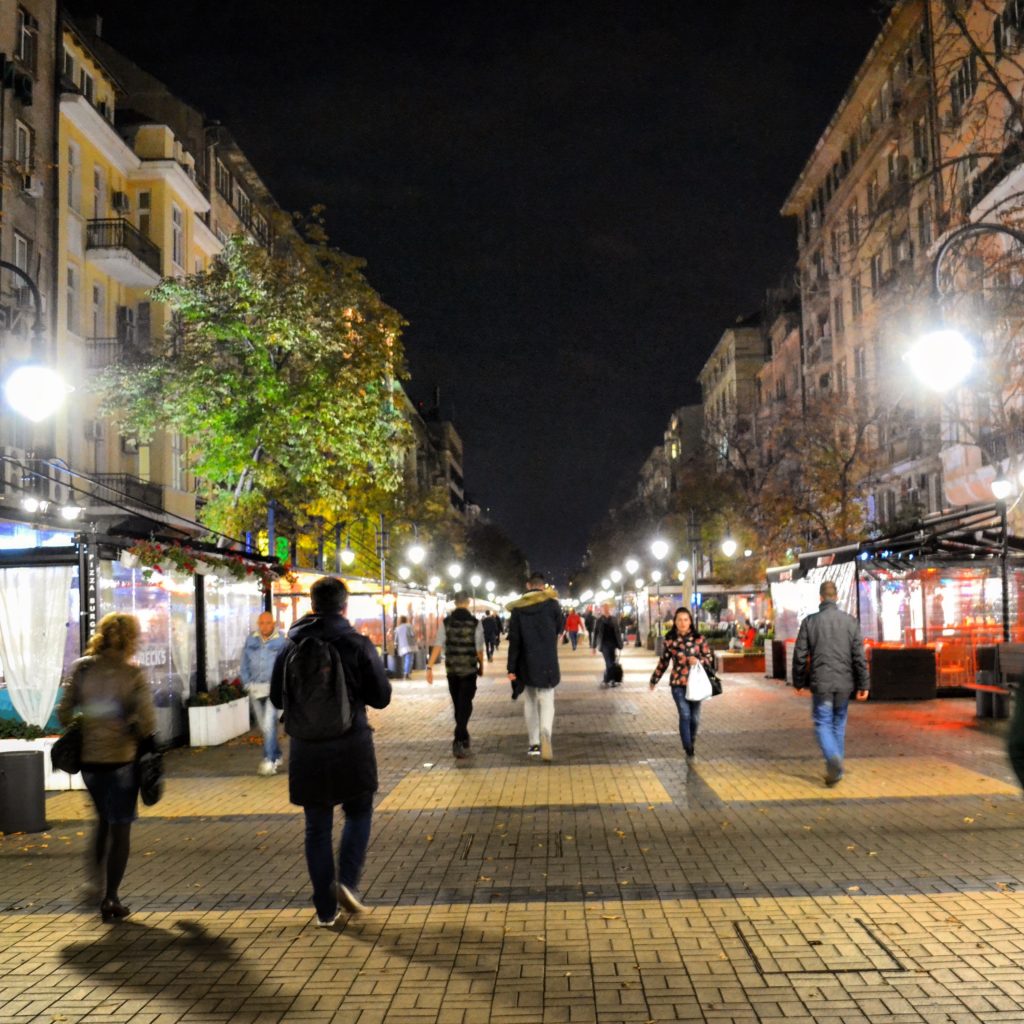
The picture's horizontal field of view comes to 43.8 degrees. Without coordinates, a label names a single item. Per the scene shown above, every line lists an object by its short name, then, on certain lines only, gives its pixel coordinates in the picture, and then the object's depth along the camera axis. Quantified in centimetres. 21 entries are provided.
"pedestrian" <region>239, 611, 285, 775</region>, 1315
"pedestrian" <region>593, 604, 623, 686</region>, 2708
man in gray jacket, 1153
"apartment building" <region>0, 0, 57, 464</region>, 3005
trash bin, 1011
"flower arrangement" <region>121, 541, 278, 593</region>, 1459
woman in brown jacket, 729
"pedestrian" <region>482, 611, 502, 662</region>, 4044
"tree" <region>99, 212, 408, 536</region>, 2725
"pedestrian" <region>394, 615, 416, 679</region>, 3166
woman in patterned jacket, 1351
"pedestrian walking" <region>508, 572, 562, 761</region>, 1341
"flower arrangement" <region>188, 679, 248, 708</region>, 1658
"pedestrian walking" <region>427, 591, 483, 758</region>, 1465
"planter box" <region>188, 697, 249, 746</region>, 1639
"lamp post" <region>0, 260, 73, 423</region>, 1343
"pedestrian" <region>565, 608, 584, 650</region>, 4841
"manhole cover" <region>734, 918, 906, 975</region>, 597
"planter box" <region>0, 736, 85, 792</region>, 1247
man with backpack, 677
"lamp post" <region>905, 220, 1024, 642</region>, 1361
